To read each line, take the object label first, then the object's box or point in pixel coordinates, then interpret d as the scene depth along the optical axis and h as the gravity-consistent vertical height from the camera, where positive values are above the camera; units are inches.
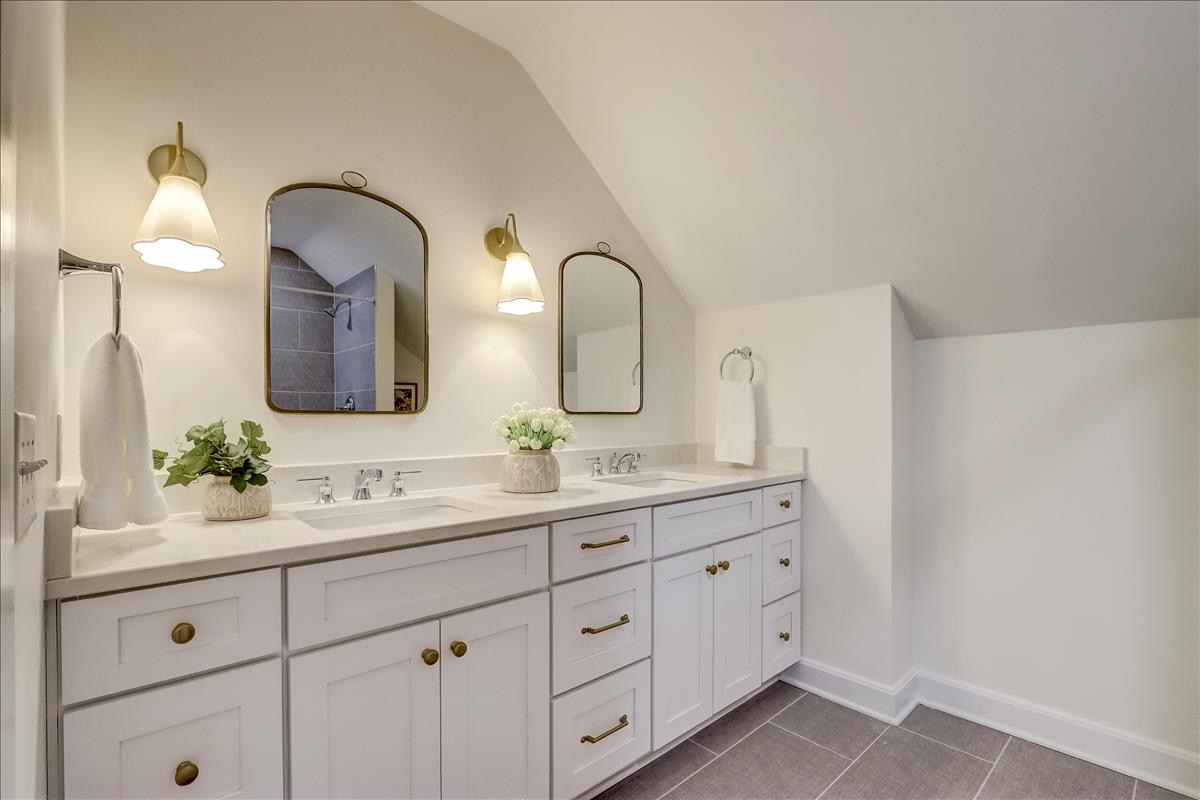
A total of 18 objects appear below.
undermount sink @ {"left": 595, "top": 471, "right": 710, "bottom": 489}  90.4 -12.6
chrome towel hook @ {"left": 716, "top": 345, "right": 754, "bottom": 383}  103.4 +9.1
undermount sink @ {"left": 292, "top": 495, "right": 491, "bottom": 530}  61.2 -12.2
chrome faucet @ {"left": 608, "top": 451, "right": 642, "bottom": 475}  95.7 -10.1
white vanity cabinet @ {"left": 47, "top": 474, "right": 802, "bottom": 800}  37.6 -22.5
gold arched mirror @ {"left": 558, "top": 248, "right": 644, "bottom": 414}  92.4 +11.6
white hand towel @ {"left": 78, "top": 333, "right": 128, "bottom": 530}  42.1 -2.4
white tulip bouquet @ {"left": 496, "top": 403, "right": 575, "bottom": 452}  74.4 -3.3
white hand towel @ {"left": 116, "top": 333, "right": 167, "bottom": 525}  43.6 -3.0
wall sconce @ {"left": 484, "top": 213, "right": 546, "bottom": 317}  79.9 +18.1
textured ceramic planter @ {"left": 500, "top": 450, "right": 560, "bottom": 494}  73.0 -8.9
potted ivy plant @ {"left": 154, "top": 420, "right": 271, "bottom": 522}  52.6 -6.0
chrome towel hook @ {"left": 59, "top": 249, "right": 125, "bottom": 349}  43.9 +10.9
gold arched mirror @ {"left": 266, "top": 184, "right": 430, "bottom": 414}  64.2 +12.4
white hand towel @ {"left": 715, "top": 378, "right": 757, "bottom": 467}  97.6 -3.8
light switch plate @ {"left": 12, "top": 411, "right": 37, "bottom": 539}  21.6 -2.7
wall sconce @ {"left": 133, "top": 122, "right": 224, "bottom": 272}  52.2 +17.3
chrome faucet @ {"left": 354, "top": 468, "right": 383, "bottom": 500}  66.5 -9.2
